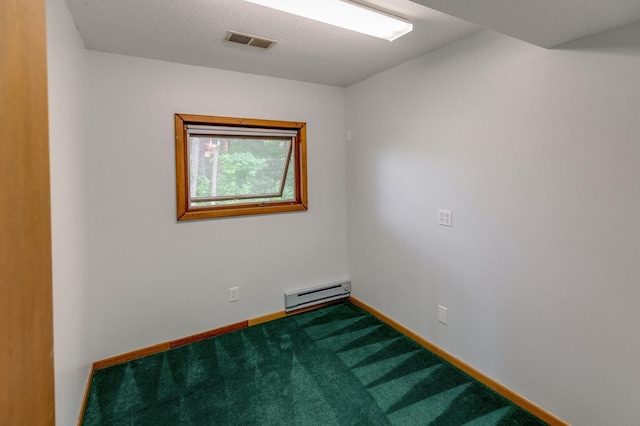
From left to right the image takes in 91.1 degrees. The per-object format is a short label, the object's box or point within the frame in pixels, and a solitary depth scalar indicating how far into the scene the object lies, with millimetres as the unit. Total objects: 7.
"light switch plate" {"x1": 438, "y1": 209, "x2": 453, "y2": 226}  2348
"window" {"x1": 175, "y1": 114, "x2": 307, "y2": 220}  2684
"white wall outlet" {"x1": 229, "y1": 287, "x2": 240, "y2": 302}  2918
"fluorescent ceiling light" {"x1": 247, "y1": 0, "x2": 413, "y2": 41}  1694
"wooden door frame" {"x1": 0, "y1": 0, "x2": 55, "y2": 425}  495
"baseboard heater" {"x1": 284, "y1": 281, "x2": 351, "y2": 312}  3193
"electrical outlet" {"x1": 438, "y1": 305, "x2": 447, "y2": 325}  2445
